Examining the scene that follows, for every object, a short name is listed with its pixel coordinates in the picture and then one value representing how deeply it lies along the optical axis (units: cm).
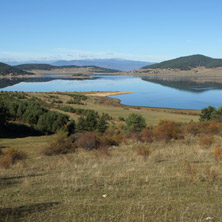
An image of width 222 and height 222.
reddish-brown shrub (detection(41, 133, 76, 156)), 1405
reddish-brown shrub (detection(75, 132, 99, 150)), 1499
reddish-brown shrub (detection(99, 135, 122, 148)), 1536
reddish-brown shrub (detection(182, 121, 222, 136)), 1823
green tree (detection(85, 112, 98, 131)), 2748
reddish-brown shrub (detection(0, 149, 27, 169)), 973
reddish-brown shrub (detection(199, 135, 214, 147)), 1257
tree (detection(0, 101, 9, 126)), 2639
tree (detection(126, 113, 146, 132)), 2653
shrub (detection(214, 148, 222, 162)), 838
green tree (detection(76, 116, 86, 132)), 2778
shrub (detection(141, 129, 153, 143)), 1572
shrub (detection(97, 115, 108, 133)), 2691
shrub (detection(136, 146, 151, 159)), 1024
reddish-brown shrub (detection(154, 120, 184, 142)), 1574
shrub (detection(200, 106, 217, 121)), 3391
